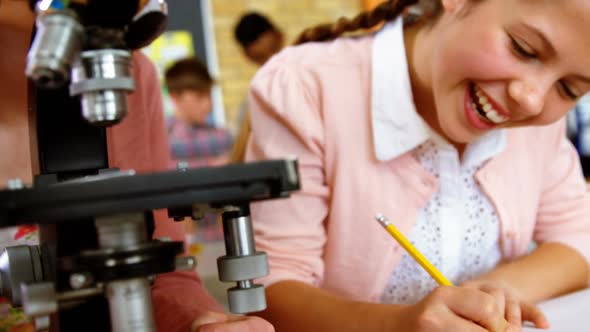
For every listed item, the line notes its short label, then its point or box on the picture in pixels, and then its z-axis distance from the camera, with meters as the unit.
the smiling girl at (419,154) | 0.73
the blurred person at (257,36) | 3.03
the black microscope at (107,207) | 0.39
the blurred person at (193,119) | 3.04
